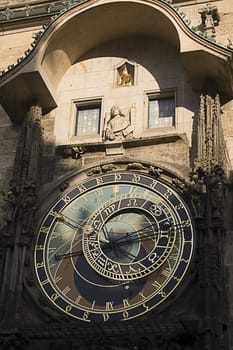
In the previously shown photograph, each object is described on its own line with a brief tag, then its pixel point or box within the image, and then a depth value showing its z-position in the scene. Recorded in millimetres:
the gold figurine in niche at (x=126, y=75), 11222
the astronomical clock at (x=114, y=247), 9195
